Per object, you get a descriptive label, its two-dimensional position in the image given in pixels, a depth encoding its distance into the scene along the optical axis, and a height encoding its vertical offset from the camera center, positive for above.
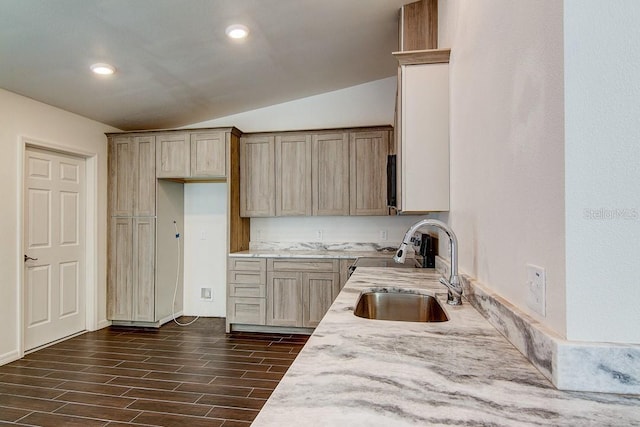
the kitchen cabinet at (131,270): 4.18 -0.65
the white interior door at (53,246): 3.45 -0.33
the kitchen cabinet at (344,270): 3.85 -0.60
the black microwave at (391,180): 2.95 +0.29
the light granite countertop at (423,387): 0.63 -0.36
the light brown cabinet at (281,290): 3.90 -0.84
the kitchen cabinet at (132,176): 4.20 +0.46
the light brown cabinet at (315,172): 4.07 +0.49
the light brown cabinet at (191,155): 4.09 +0.70
